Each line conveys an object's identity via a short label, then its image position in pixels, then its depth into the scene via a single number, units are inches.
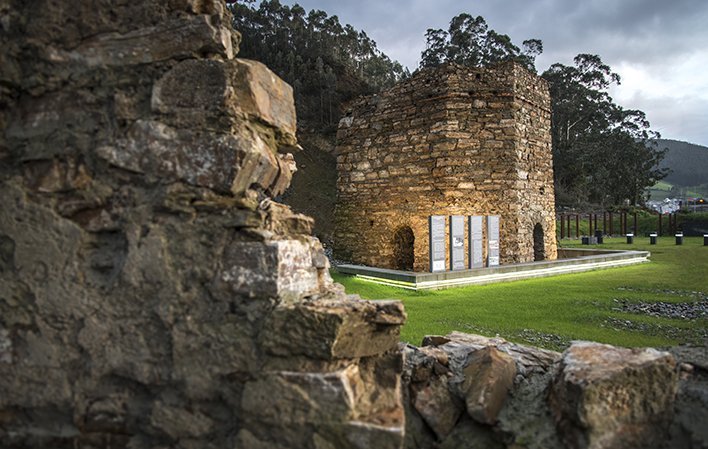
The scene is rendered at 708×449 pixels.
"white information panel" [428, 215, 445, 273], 422.3
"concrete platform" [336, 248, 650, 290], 361.4
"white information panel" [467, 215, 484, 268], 447.8
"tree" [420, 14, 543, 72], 1759.4
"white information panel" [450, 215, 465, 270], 437.4
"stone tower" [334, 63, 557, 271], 479.5
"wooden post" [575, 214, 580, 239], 1144.4
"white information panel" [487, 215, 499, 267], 464.1
